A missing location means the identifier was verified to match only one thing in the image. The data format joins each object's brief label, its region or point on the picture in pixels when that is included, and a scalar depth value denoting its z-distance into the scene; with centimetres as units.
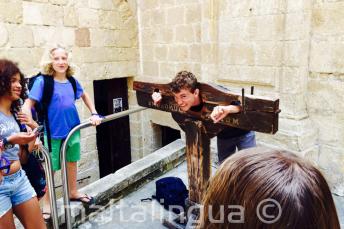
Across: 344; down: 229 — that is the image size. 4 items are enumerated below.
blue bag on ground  327
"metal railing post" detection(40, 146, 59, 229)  242
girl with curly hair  196
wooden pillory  217
